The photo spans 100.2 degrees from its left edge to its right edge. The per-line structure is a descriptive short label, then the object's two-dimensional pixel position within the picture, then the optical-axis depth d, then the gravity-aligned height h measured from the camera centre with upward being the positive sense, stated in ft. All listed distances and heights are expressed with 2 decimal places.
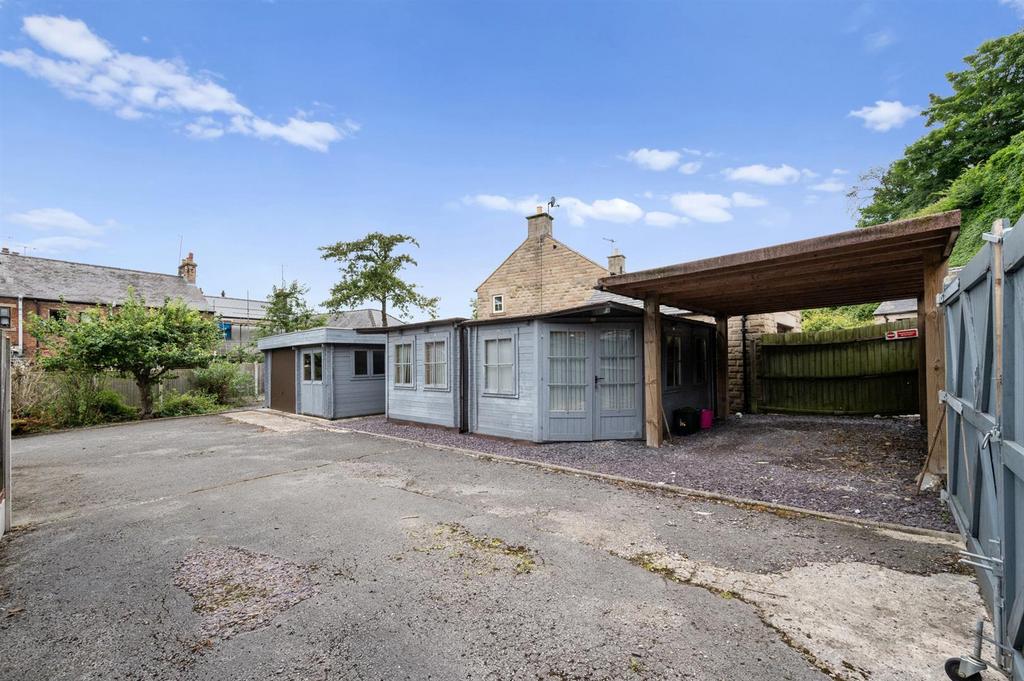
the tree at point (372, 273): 63.72 +11.27
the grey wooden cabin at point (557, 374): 27.48 -1.87
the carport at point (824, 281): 16.46 +3.49
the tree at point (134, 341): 41.45 +0.84
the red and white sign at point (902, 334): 33.28 +0.80
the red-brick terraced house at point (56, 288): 71.77 +11.66
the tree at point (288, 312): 74.49 +6.50
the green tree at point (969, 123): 65.77 +35.27
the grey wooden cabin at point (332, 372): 43.60 -2.62
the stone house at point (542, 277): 60.29 +10.48
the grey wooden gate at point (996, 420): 6.72 -1.55
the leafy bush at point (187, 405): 48.21 -6.52
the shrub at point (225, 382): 54.85 -4.41
